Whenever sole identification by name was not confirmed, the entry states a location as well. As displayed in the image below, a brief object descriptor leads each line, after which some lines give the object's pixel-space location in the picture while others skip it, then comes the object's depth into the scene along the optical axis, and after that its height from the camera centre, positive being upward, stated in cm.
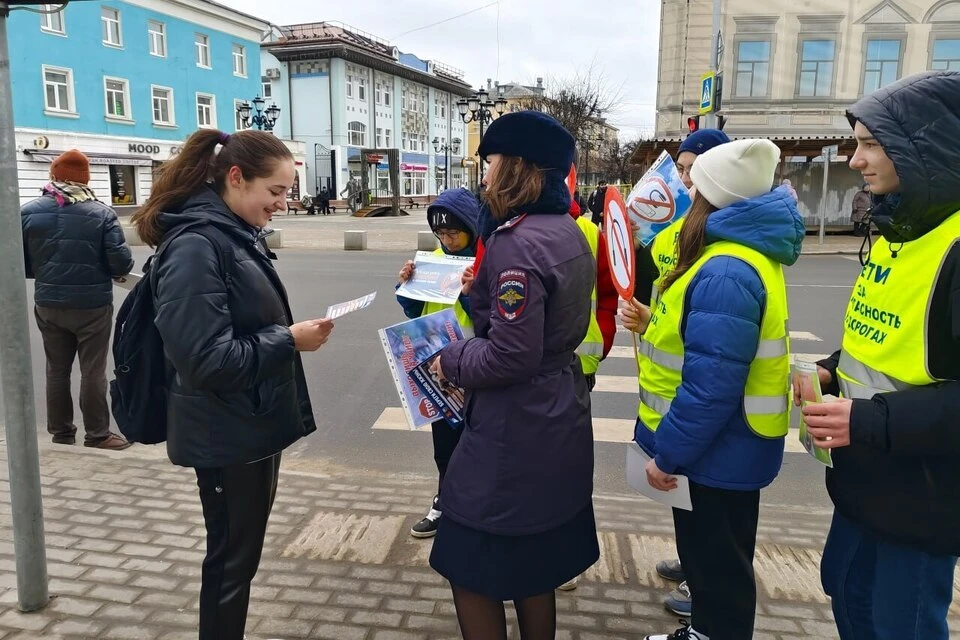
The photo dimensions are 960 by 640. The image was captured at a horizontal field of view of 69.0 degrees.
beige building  2680 +570
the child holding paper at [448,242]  342 -22
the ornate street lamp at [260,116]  3198 +369
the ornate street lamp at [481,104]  2533 +336
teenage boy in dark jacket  173 -44
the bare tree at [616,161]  5192 +302
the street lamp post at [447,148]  6190 +448
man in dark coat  473 -60
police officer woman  202 -59
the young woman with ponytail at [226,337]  209 -45
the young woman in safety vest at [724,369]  210 -52
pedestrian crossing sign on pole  1420 +222
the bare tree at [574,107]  3503 +467
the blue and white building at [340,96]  4969 +733
